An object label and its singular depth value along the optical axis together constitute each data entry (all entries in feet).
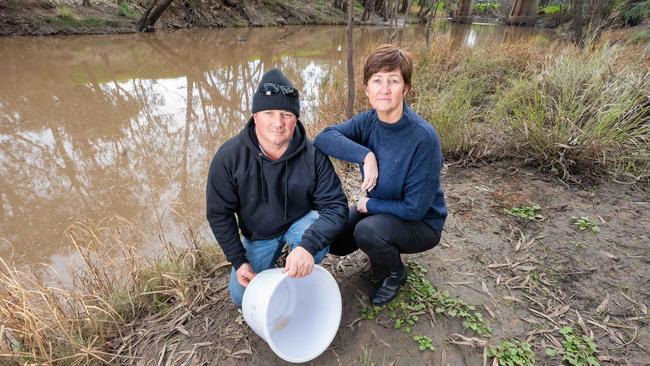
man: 5.03
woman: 5.14
